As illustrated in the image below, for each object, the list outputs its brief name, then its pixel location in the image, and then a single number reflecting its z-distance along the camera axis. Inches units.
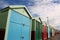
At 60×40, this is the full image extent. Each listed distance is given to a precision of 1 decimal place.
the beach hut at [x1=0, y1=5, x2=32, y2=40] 98.0
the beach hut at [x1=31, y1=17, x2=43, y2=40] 156.1
